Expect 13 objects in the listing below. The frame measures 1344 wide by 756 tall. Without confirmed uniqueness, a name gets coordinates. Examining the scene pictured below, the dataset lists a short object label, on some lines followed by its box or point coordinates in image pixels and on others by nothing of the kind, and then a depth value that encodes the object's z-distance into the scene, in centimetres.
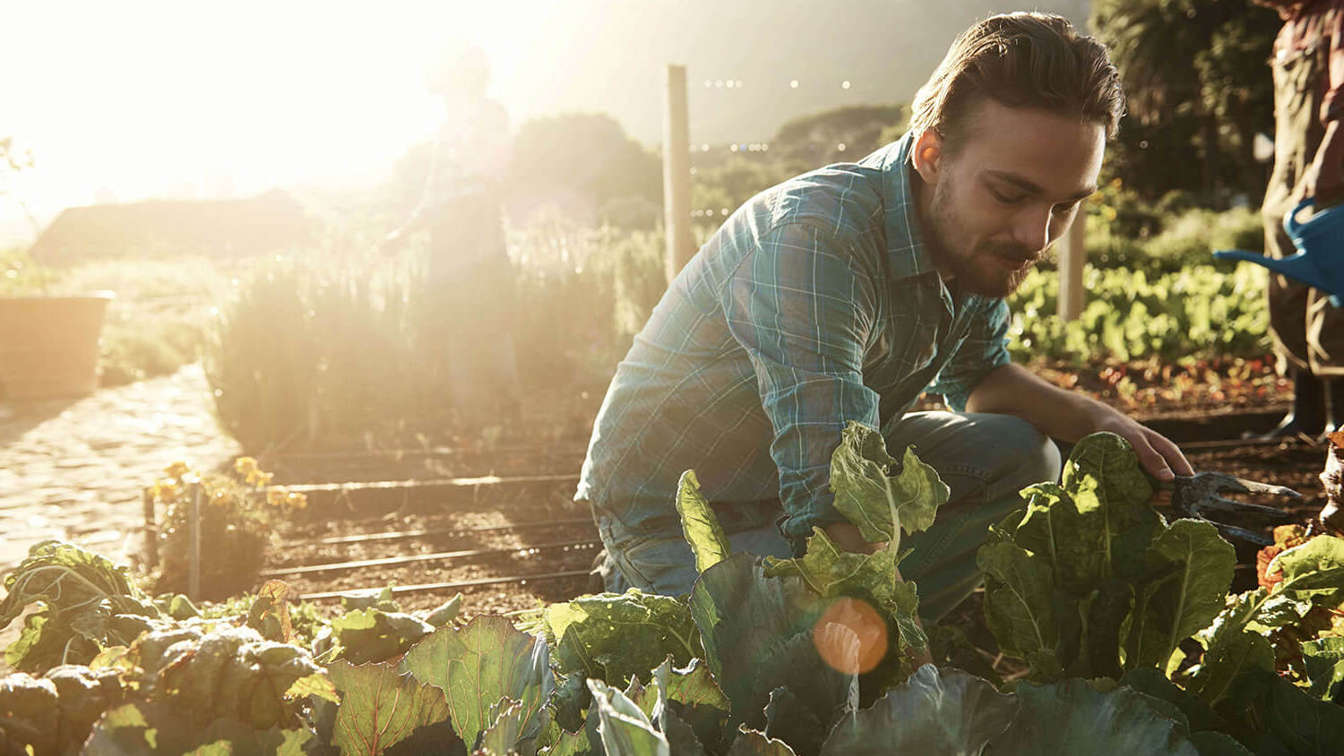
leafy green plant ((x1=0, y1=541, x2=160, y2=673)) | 88
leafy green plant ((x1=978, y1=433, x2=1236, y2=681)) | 91
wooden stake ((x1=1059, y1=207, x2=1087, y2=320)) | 697
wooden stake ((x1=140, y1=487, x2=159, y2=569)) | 338
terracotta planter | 750
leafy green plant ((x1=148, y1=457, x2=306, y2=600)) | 335
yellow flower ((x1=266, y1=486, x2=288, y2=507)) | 366
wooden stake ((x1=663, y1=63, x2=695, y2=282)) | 555
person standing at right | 347
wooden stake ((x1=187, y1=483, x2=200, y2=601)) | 283
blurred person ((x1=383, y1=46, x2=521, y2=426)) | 636
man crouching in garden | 158
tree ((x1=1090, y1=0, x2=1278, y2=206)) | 2122
